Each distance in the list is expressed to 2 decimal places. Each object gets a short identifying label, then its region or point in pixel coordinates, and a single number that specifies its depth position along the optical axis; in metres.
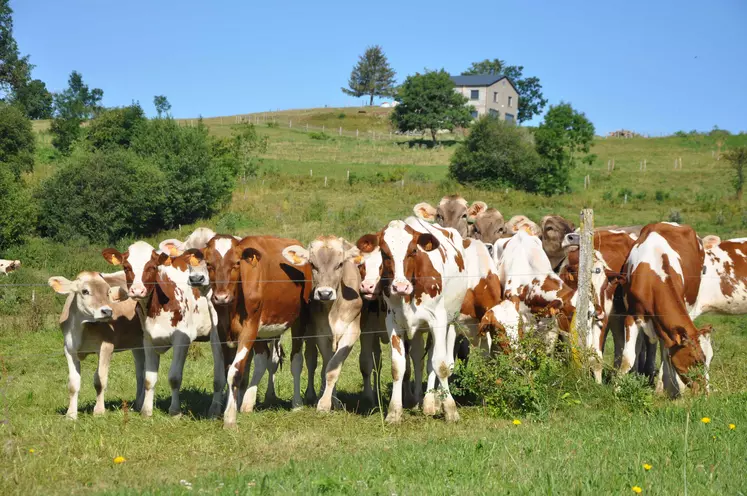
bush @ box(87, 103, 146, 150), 60.19
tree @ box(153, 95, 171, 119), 80.81
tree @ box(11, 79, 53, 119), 82.81
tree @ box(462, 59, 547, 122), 118.12
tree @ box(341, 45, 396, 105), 148.25
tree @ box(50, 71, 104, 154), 69.50
